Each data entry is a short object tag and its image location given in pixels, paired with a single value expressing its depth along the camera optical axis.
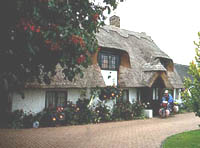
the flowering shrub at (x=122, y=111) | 12.98
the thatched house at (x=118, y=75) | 10.84
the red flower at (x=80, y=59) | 4.35
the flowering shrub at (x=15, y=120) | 9.55
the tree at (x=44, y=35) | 3.47
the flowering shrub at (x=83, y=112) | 11.12
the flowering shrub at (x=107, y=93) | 12.58
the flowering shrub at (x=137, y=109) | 13.91
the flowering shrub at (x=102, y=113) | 11.95
